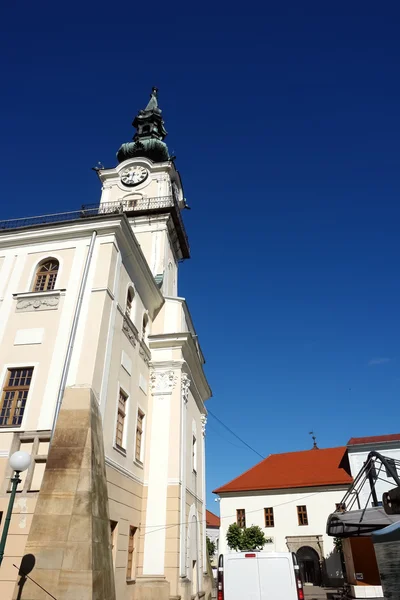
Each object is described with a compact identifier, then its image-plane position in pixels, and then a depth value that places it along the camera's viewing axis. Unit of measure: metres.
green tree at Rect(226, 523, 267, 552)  34.91
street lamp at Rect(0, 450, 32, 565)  7.59
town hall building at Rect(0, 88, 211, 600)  10.64
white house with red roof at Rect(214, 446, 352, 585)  35.31
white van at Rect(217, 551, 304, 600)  9.62
